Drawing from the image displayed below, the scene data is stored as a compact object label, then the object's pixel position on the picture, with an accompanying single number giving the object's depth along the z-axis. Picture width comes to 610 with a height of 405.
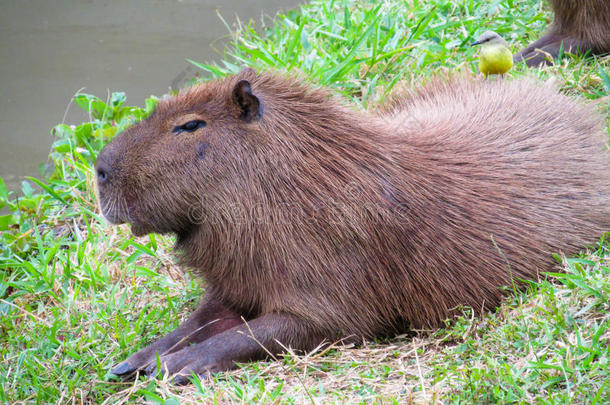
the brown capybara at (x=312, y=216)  5.92
